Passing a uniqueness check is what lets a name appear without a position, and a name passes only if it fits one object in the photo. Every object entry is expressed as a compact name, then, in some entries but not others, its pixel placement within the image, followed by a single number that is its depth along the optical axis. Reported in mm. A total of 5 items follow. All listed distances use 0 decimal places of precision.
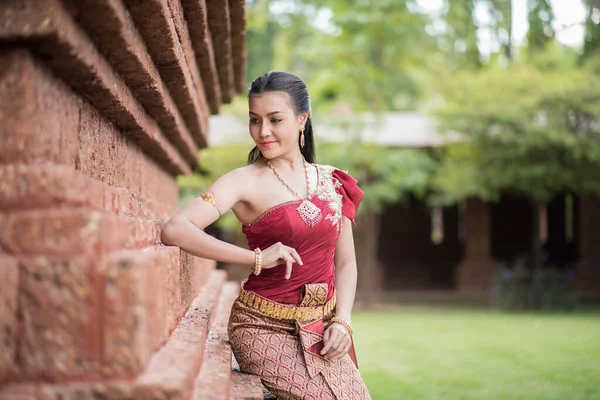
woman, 2020
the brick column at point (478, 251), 14672
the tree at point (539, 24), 14914
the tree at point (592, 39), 10680
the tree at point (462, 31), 17531
